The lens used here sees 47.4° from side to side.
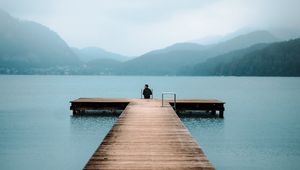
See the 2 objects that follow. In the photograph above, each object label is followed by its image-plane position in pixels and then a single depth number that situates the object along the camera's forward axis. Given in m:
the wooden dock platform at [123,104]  34.47
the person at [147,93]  35.13
